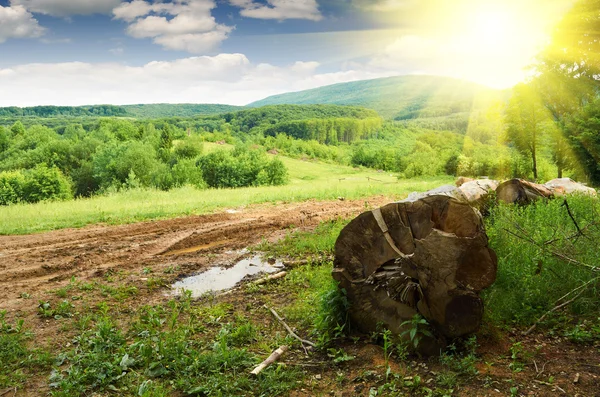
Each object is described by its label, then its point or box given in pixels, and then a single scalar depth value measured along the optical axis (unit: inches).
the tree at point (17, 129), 4092.0
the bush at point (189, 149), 2506.4
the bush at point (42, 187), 1878.7
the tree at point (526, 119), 1153.4
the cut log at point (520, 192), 445.7
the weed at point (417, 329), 171.8
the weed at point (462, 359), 161.2
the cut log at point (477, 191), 438.3
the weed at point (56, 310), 249.4
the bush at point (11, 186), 1839.3
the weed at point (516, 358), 161.3
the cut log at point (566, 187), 502.0
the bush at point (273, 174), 1610.2
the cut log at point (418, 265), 175.0
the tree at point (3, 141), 3624.5
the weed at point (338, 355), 183.1
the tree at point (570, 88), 834.8
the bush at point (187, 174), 1604.3
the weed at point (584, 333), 179.0
